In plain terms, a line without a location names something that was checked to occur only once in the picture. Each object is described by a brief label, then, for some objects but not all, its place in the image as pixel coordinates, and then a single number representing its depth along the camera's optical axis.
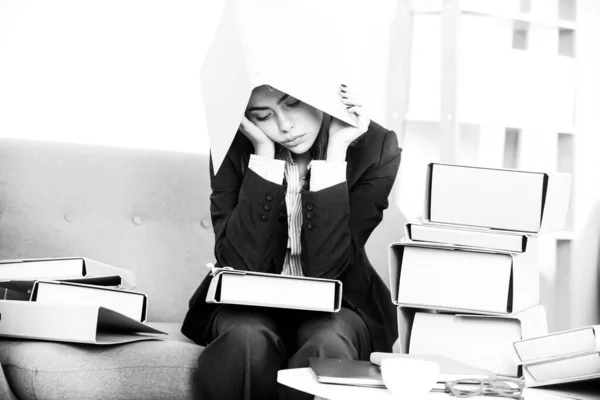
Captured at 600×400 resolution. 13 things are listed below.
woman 3.11
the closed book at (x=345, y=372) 2.68
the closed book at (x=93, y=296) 3.28
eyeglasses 2.66
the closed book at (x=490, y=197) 3.26
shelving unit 4.39
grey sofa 3.79
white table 2.61
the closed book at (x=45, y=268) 3.46
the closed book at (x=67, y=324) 3.11
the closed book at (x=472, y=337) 3.24
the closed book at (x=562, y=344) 2.97
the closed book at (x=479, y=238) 3.22
